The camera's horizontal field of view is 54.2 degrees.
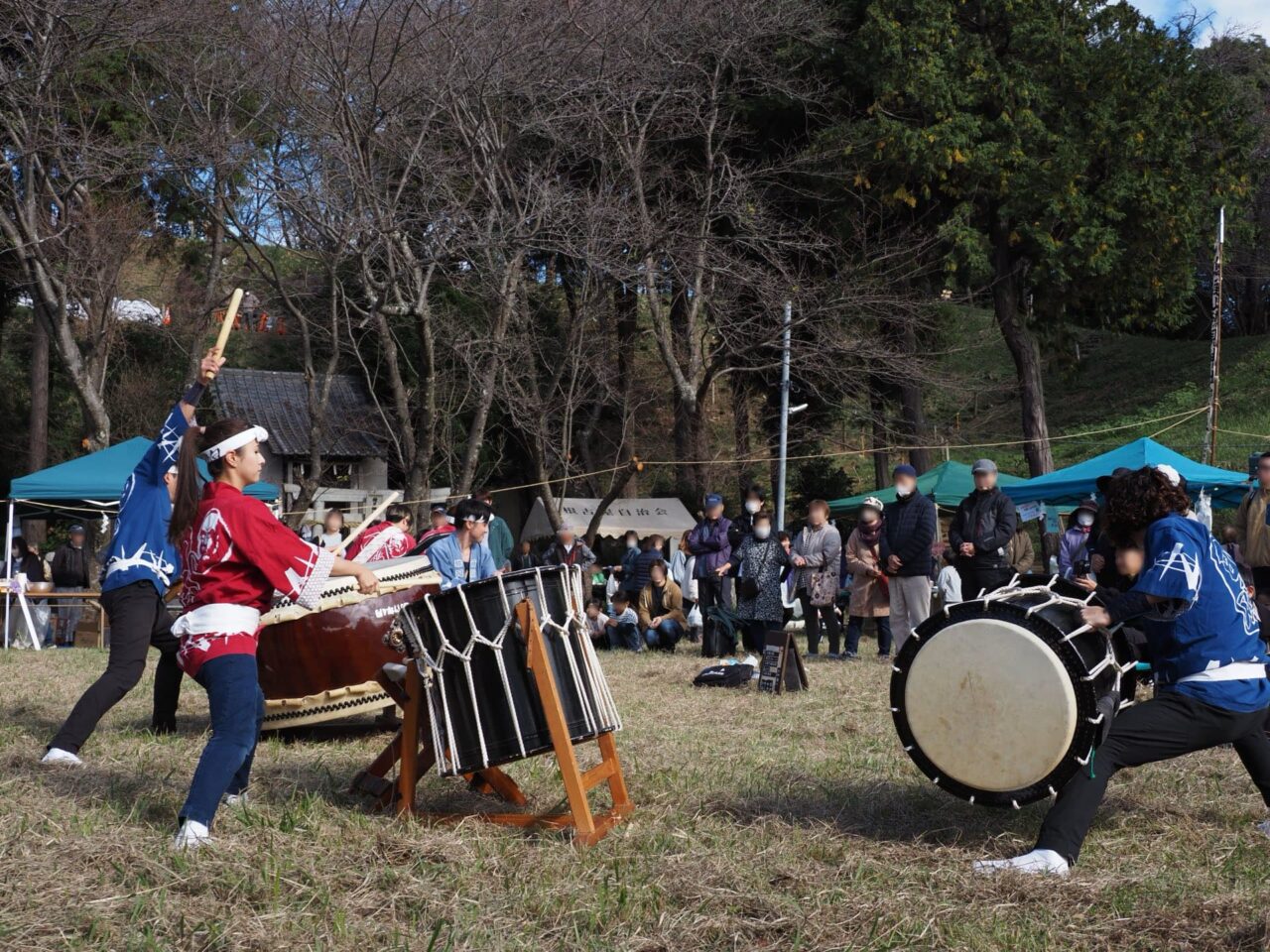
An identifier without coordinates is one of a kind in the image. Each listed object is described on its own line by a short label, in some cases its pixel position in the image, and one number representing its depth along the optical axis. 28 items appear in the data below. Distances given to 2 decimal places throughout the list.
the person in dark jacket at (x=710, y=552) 12.95
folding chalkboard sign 8.85
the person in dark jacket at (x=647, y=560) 13.84
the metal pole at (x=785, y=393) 17.44
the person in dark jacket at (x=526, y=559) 16.48
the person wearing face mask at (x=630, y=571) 14.05
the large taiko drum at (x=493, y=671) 4.47
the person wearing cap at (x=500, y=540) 11.64
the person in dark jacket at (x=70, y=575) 16.06
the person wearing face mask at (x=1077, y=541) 11.91
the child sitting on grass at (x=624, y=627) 13.77
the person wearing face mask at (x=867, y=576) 11.69
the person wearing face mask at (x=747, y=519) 12.55
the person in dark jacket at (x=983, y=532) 10.56
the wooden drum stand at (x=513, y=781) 4.35
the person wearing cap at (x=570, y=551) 15.16
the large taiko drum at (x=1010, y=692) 4.13
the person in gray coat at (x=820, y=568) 12.16
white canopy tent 22.16
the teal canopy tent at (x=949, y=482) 19.05
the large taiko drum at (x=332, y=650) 6.34
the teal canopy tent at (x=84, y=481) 15.48
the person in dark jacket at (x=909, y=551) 10.50
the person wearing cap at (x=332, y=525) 13.66
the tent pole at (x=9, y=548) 15.34
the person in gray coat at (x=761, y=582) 11.15
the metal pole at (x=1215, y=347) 18.08
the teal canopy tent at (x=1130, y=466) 14.29
